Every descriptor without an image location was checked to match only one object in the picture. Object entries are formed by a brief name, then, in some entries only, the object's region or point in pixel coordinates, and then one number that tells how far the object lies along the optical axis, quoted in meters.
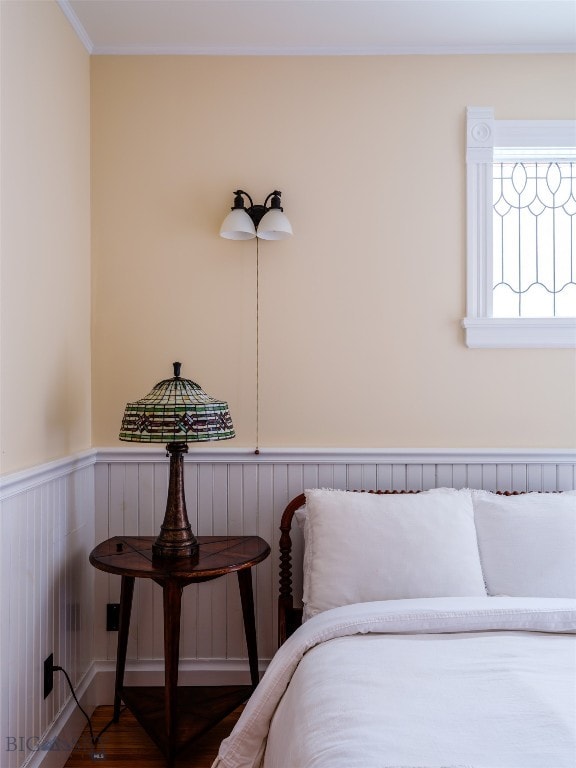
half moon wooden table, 2.00
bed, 1.24
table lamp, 2.00
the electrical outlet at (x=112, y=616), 2.51
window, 2.61
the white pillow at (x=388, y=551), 2.03
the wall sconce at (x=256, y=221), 2.38
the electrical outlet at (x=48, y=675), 2.02
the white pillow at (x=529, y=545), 2.07
